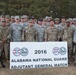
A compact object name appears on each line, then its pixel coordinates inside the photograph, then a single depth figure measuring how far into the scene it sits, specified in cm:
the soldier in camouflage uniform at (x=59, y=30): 914
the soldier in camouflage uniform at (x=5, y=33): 861
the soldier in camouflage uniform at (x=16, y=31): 891
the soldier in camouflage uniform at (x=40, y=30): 909
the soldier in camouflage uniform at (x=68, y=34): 906
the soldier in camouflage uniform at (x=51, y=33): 899
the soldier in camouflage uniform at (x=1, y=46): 855
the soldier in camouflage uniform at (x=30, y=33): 879
